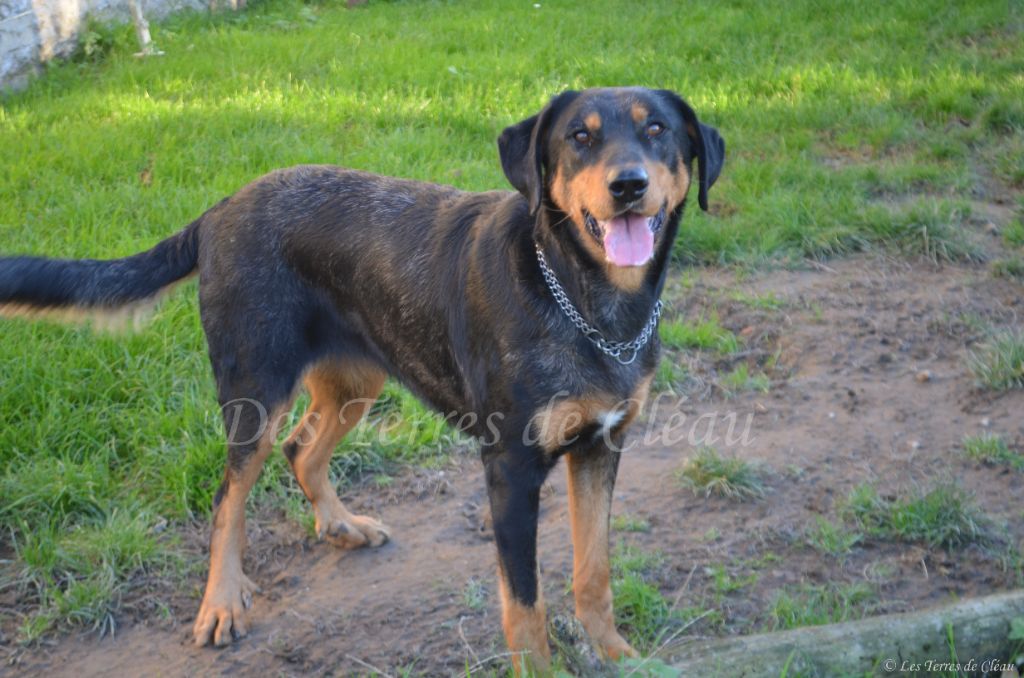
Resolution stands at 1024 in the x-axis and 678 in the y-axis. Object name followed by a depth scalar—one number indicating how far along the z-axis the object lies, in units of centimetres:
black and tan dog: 315
